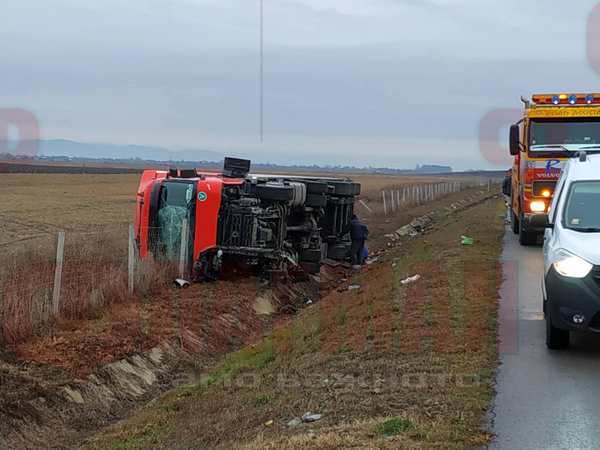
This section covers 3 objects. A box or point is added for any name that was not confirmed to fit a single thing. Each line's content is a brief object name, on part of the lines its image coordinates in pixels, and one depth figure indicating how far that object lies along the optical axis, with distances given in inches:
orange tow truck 752.3
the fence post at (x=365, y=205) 1560.5
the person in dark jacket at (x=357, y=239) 842.2
